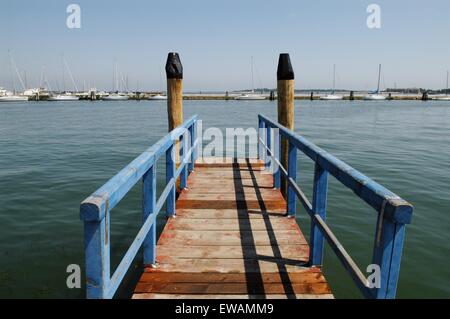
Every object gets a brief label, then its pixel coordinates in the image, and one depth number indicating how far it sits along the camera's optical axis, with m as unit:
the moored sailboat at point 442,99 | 94.07
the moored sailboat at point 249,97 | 95.88
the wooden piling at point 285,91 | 6.72
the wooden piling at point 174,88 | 7.07
